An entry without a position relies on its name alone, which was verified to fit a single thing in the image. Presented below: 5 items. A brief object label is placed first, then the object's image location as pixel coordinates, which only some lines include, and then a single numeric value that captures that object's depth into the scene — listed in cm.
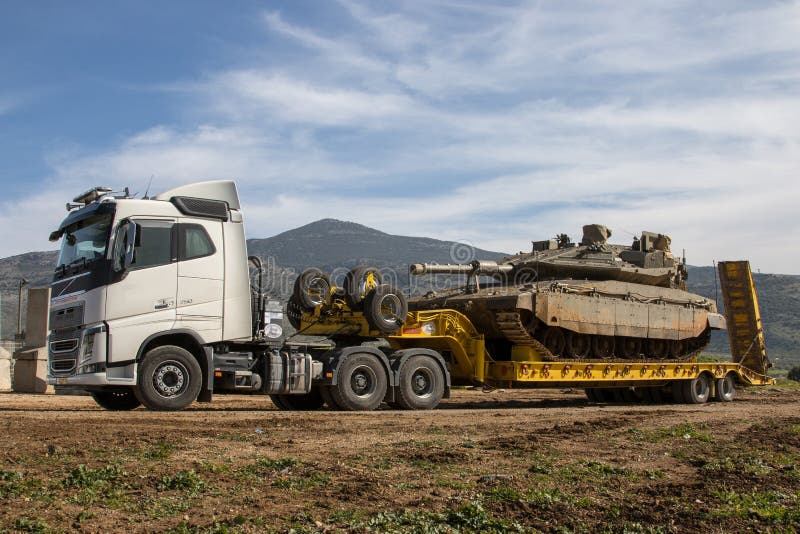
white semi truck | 1355
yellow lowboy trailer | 1795
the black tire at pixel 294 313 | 1823
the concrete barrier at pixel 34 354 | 2202
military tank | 1920
